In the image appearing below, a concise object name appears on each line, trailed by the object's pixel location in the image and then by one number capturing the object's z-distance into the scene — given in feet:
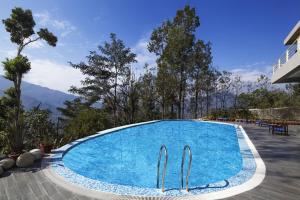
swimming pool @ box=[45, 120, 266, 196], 11.69
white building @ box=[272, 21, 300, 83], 26.21
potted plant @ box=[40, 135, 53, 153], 17.26
